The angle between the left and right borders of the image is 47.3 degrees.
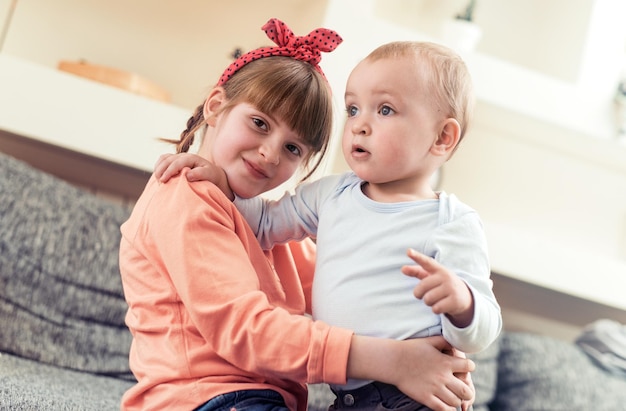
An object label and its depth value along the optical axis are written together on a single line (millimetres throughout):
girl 929
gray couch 1628
